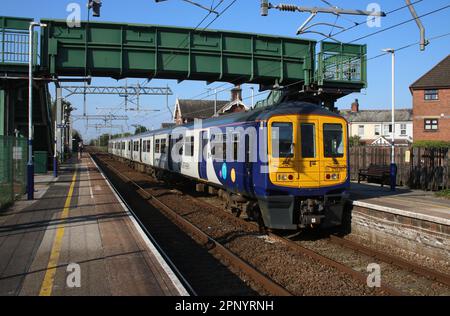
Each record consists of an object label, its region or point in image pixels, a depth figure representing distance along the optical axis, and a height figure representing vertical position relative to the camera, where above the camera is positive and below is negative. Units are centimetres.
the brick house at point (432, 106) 3744 +431
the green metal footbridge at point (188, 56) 1814 +428
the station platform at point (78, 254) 627 -169
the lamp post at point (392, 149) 1730 +33
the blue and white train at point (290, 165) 1055 -19
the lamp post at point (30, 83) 1625 +273
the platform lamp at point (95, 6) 1248 +414
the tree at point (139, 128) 7441 +506
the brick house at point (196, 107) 6044 +723
